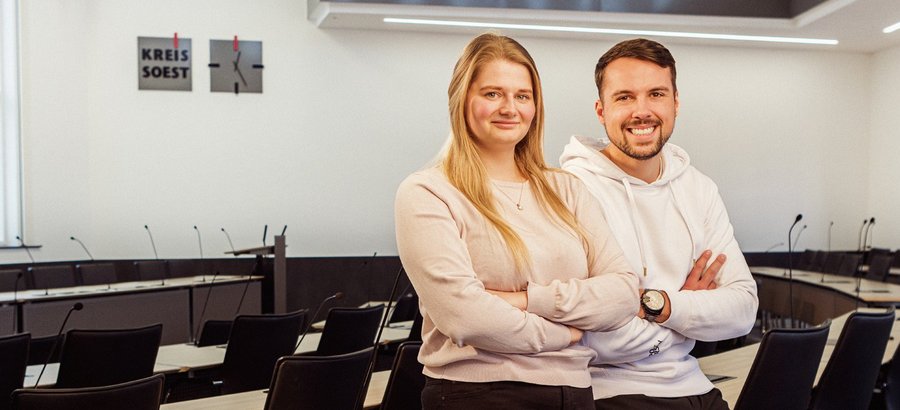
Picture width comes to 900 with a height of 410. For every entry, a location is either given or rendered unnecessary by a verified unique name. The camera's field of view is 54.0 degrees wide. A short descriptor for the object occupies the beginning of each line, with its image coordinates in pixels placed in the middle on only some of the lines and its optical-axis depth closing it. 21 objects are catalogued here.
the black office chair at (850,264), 10.10
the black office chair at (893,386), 4.14
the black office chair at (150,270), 10.09
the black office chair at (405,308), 7.46
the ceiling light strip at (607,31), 10.86
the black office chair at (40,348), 5.20
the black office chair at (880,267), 9.81
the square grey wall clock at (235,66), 11.17
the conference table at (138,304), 7.41
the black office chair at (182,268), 10.83
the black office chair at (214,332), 5.71
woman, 1.68
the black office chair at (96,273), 9.41
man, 1.96
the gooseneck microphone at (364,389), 3.46
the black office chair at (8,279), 8.59
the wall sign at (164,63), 11.04
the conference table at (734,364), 3.26
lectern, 9.15
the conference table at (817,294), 7.78
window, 10.48
